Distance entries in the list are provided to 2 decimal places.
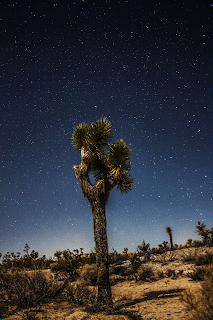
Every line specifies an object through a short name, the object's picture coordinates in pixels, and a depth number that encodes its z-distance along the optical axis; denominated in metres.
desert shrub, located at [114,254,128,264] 14.26
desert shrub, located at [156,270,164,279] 8.90
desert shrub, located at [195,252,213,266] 8.91
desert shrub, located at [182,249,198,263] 10.21
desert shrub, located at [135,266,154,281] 9.12
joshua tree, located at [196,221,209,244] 15.14
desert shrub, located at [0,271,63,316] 5.21
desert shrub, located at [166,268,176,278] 8.58
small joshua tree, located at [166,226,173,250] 19.34
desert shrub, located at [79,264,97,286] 9.55
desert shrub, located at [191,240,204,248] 14.75
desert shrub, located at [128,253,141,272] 11.43
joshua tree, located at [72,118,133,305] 6.40
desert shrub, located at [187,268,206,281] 6.70
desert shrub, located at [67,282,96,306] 5.94
